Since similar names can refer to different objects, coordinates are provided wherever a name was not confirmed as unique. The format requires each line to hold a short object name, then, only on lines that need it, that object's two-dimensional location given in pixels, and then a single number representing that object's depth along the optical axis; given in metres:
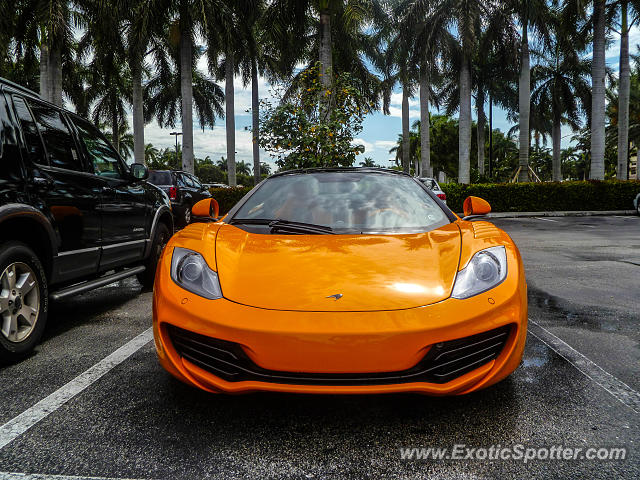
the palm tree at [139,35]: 17.22
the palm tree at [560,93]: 35.53
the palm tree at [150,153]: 88.59
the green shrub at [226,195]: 19.61
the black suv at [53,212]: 3.14
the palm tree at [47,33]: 15.54
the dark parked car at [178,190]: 12.96
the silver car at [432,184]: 15.09
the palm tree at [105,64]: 17.39
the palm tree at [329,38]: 18.91
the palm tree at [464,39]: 23.02
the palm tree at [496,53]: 25.31
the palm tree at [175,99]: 28.27
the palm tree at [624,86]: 23.94
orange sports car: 2.05
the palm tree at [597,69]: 21.53
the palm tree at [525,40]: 23.17
